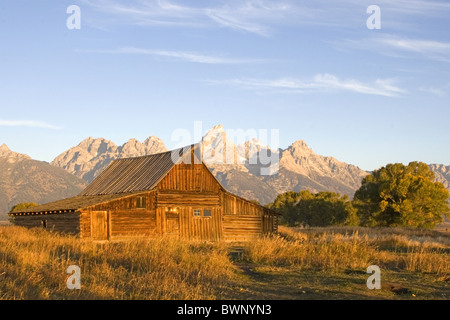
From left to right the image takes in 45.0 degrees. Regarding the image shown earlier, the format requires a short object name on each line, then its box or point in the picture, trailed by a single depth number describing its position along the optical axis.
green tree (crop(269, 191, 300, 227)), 83.25
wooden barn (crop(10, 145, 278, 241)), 35.97
